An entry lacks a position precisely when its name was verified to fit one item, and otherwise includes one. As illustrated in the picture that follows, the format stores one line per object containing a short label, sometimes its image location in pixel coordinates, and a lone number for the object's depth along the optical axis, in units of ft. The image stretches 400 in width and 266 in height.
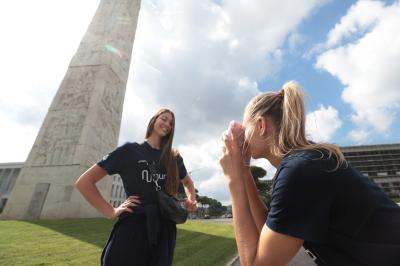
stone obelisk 46.50
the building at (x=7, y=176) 192.65
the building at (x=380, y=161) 285.58
